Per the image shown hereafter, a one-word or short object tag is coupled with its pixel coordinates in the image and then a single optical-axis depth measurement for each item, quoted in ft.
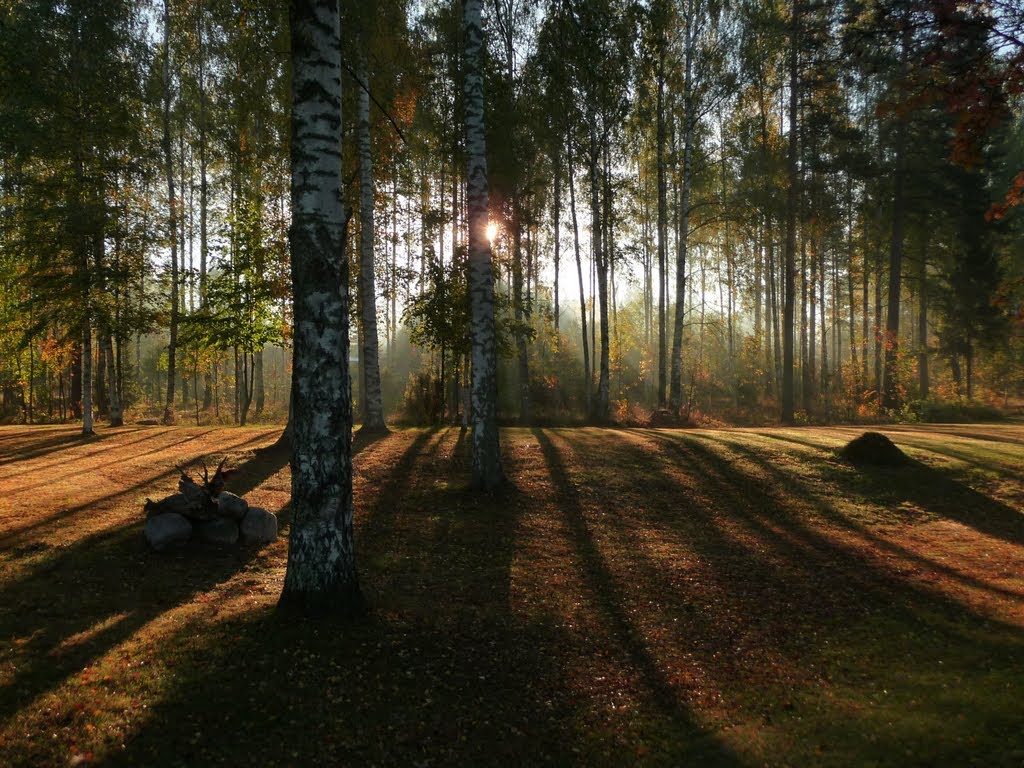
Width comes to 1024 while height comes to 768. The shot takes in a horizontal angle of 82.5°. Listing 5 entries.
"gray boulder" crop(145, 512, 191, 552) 23.03
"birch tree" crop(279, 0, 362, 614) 16.88
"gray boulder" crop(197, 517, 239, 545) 24.39
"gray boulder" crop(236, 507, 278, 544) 25.22
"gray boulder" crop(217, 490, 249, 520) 25.29
